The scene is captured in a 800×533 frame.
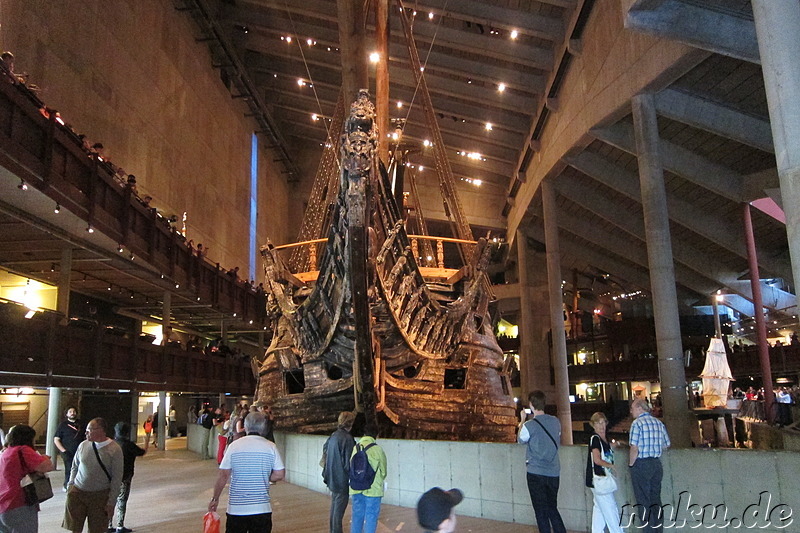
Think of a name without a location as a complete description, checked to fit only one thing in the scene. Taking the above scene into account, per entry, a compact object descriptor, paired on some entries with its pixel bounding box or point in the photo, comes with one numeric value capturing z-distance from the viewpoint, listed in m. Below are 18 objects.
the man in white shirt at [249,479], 3.23
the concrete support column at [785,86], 6.18
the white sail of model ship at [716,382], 13.52
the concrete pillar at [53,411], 12.46
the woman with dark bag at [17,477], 3.37
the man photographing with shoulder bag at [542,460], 4.33
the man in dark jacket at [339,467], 4.37
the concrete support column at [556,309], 18.31
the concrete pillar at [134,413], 15.15
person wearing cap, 1.91
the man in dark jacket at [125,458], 5.13
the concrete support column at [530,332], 25.44
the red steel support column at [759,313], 14.75
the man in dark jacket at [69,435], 7.27
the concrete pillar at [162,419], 16.53
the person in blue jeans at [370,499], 4.20
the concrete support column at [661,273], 11.28
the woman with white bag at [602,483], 4.15
